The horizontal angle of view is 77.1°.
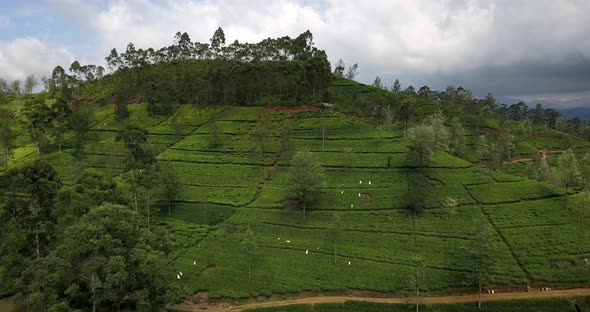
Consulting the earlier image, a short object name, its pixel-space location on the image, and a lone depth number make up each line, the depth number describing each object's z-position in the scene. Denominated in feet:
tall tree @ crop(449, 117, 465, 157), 396.16
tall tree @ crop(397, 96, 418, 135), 362.33
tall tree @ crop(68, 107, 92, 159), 362.33
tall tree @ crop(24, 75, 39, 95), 507.71
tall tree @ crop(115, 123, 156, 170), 222.05
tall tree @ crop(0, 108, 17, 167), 310.86
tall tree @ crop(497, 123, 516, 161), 400.78
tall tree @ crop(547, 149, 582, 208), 239.91
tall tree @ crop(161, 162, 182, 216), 248.52
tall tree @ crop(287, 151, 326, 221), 244.83
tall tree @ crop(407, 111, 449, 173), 279.08
